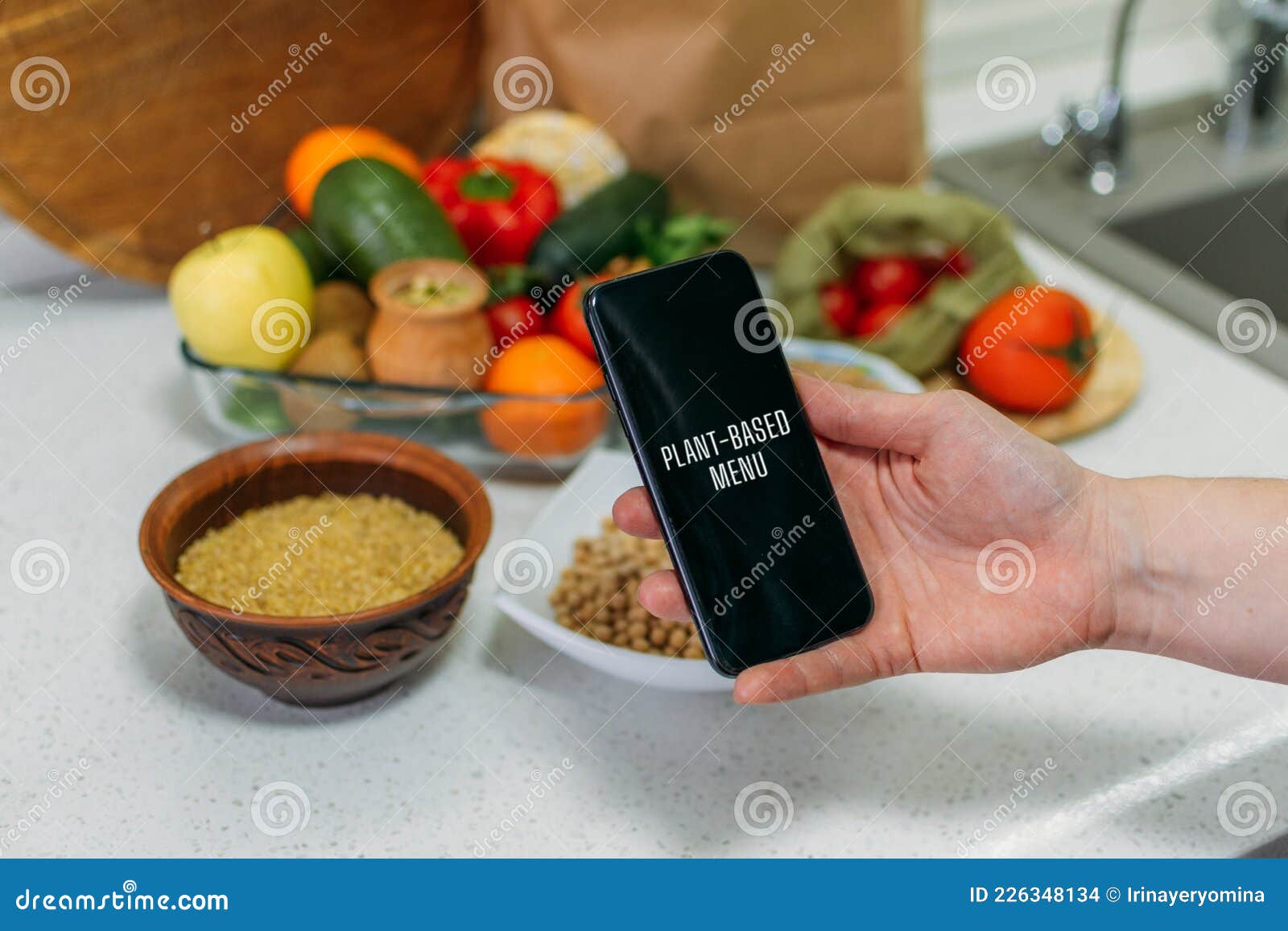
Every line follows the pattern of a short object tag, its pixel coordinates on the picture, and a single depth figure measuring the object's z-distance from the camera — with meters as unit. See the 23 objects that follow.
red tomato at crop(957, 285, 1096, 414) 0.93
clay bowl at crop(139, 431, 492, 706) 0.63
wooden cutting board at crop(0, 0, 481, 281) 0.99
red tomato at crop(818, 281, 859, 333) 1.01
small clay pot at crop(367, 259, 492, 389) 0.85
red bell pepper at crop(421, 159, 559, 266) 1.04
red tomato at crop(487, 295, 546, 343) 0.93
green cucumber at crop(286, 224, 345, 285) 0.96
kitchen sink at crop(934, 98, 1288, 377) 1.10
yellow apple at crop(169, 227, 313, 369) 0.87
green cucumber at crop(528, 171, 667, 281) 1.00
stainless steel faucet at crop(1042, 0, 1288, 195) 1.25
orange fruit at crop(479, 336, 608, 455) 0.84
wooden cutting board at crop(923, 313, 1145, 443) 0.93
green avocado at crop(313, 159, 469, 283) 0.93
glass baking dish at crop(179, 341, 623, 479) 0.84
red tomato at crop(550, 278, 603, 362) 0.91
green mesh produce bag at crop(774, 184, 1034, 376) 0.96
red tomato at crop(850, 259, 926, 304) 1.00
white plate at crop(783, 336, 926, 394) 0.88
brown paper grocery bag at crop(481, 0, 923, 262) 1.04
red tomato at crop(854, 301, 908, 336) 0.98
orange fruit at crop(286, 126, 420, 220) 1.03
